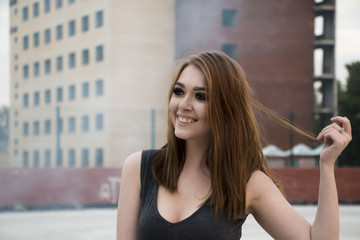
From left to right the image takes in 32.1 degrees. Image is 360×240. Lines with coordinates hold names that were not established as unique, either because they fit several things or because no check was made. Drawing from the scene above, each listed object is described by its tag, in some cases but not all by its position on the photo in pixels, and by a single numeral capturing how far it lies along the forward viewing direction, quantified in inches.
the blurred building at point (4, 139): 586.3
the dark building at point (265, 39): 1358.3
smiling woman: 87.8
